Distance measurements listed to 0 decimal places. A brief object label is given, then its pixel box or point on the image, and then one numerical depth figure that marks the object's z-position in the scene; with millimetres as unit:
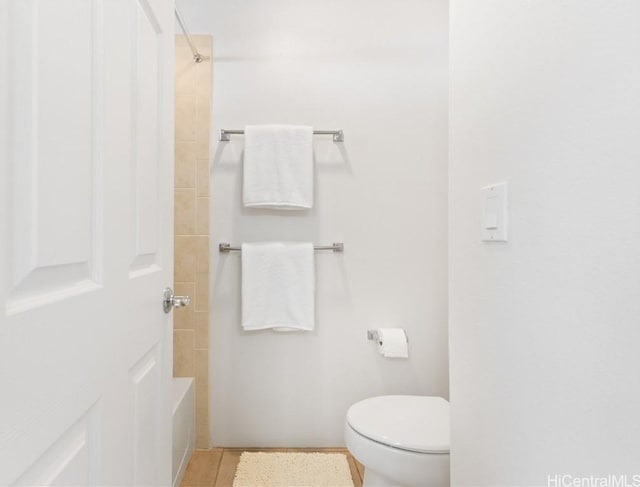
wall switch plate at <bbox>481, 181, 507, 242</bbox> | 678
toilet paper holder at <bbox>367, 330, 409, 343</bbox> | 1888
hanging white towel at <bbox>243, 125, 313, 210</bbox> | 1798
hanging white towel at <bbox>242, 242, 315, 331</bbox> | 1809
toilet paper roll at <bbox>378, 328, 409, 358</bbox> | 1778
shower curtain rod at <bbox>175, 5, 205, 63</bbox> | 1573
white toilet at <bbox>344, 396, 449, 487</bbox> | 1194
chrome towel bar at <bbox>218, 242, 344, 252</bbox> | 1858
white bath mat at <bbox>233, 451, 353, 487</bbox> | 1608
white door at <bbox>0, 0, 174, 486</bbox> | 444
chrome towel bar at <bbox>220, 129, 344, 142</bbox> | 1853
